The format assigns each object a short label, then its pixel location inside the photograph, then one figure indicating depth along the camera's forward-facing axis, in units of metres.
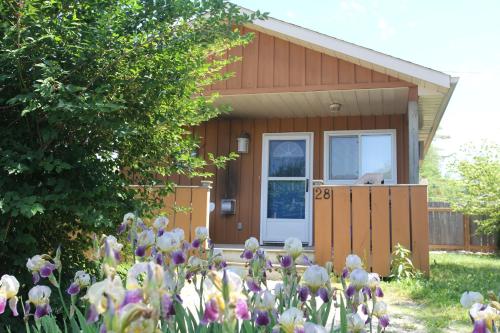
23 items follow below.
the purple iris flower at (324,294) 1.60
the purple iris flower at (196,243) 1.95
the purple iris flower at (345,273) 1.76
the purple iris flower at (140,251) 1.77
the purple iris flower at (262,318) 1.38
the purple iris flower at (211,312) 1.02
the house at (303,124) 7.04
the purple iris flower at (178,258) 1.59
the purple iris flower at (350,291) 1.57
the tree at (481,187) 13.84
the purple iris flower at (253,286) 1.70
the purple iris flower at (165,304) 1.02
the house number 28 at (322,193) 6.75
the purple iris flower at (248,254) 1.99
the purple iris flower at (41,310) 1.66
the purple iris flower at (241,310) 1.02
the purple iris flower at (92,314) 0.98
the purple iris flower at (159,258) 1.68
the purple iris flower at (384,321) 1.65
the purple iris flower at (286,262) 1.79
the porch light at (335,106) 7.93
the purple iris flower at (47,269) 1.82
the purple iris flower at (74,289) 1.75
